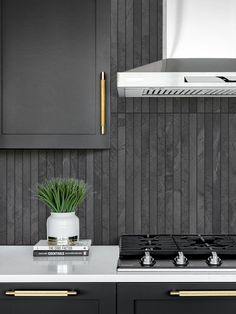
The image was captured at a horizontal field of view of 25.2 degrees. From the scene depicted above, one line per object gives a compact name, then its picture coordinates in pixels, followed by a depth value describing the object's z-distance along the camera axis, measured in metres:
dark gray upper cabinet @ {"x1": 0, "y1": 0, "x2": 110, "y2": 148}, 2.56
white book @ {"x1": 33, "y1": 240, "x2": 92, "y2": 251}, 2.49
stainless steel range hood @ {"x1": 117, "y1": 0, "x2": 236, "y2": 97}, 2.41
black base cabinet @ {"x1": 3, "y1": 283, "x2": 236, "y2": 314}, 2.12
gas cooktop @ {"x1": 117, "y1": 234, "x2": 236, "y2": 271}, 2.21
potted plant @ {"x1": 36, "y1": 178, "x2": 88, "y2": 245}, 2.54
